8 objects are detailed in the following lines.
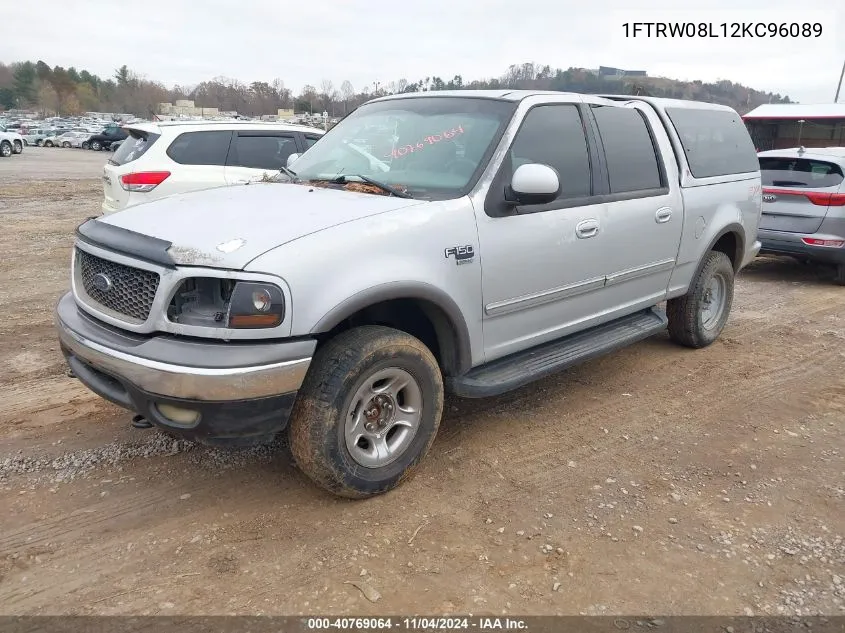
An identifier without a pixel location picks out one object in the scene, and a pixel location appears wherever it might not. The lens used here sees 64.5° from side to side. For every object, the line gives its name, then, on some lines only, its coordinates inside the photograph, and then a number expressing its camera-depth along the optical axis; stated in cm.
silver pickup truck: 283
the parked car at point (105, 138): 4202
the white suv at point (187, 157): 769
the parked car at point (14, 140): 3189
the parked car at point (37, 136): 4884
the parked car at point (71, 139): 4622
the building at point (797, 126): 1558
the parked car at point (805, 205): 820
